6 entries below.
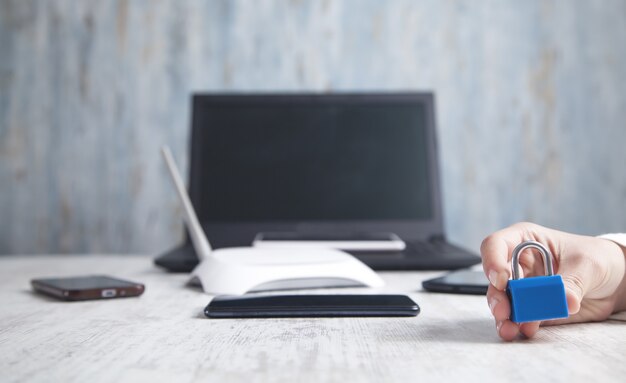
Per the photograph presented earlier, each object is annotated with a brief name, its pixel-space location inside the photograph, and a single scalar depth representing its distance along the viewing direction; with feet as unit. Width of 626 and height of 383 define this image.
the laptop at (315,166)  4.79
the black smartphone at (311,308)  2.39
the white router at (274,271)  3.01
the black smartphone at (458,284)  2.92
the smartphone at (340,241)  4.12
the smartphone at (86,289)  2.86
